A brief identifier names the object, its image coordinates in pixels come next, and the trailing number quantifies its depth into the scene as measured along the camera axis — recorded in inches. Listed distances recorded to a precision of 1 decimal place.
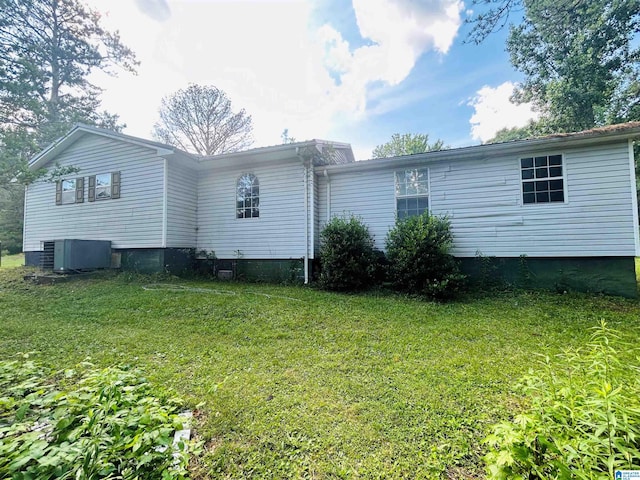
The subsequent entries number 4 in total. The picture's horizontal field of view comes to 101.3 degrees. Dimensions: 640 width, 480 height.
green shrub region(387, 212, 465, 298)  240.2
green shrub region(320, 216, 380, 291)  277.7
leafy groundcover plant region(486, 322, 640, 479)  43.0
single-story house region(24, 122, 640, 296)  239.5
